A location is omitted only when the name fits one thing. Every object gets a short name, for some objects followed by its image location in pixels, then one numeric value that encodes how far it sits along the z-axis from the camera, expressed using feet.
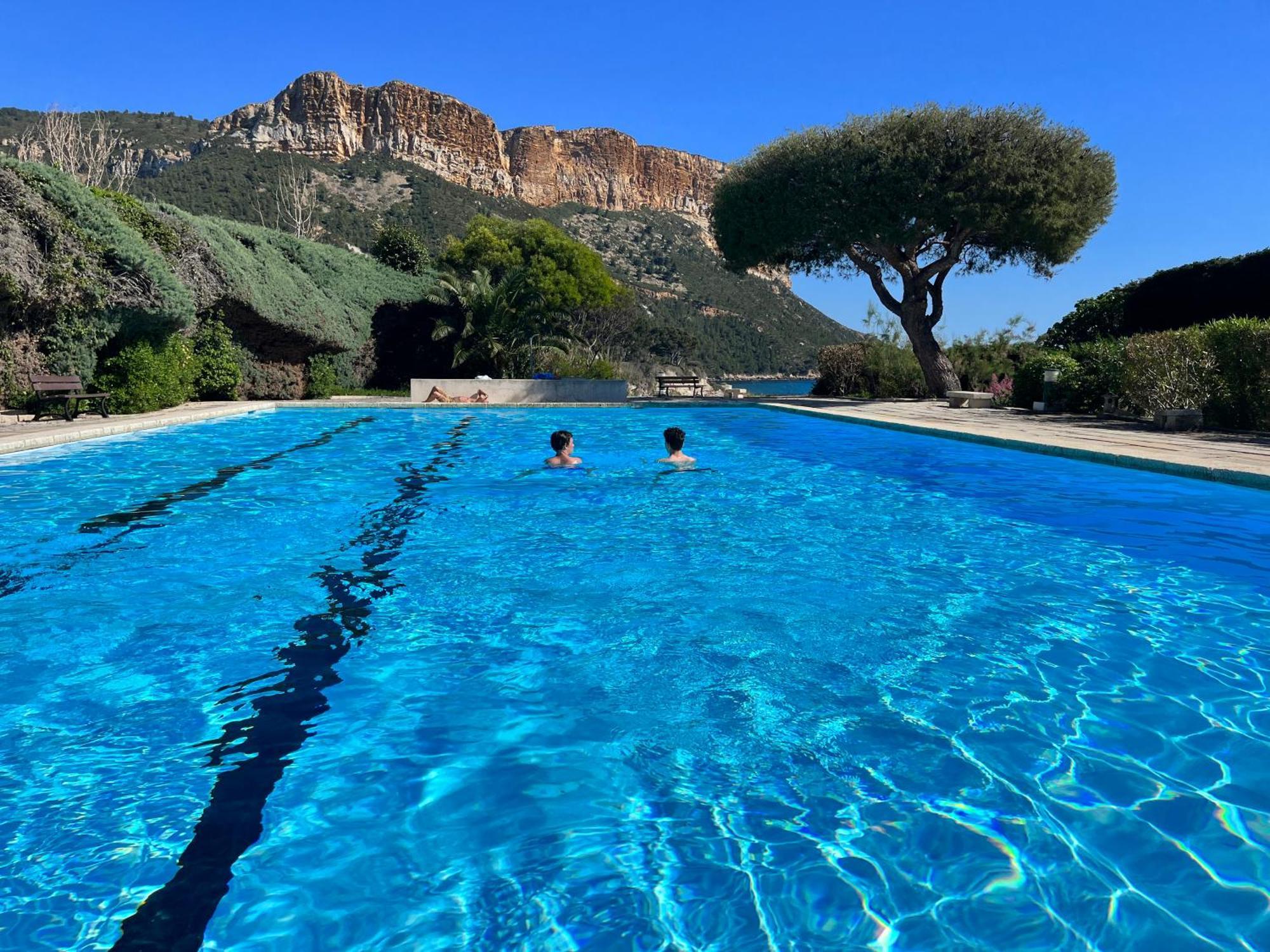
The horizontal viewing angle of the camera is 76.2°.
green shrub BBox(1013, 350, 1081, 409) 57.26
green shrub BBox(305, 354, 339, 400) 79.10
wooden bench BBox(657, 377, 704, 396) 100.12
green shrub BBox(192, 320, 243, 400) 65.98
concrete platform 81.82
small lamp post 58.33
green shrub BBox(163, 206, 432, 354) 66.49
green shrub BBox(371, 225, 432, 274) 101.65
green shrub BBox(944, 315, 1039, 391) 81.15
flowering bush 68.66
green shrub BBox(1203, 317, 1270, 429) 40.40
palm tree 89.86
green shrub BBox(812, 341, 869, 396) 87.81
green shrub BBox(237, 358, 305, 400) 71.97
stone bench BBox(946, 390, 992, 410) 65.57
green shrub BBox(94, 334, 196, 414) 52.08
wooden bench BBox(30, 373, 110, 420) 44.83
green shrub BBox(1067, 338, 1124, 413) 51.98
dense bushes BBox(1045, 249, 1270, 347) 64.59
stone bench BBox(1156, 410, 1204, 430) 42.91
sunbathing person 80.18
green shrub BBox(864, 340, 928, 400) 83.30
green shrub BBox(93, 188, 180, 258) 56.65
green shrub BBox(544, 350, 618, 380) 93.97
